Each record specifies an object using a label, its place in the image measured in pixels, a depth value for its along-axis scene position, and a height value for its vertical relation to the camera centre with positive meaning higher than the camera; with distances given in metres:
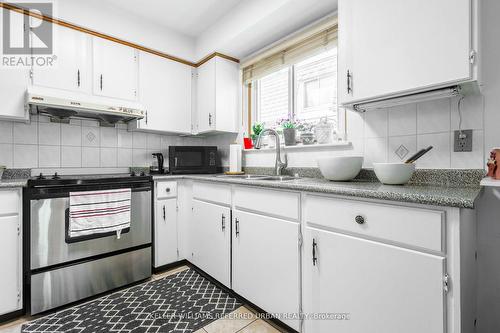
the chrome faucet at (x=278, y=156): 2.18 +0.08
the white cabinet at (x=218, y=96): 2.70 +0.79
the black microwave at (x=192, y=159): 2.58 +0.07
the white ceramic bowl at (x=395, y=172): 1.27 -0.04
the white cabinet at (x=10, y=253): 1.58 -0.57
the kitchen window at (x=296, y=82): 2.11 +0.84
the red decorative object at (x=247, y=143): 2.69 +0.24
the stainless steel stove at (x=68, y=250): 1.66 -0.64
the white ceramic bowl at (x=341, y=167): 1.50 -0.02
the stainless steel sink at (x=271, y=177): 2.10 -0.11
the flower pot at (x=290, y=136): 2.24 +0.26
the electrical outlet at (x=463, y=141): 1.27 +0.12
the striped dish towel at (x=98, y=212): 1.77 -0.35
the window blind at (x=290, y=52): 1.98 +1.06
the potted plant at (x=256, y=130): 2.61 +0.38
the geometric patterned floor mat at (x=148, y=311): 1.54 -1.02
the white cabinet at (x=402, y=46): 1.05 +0.58
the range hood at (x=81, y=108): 1.88 +0.49
